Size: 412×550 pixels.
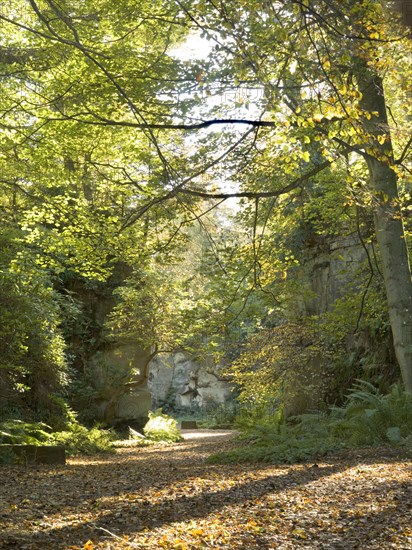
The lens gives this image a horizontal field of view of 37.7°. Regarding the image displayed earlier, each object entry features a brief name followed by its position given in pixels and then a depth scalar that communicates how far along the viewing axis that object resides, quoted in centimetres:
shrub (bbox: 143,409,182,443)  1820
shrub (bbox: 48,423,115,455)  1235
